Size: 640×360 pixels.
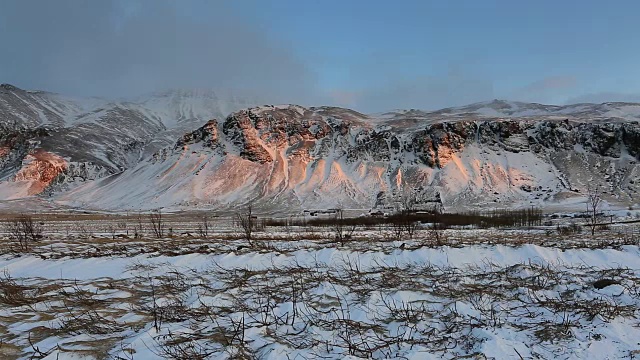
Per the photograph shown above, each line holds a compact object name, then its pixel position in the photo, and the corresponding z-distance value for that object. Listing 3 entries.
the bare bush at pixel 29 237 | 16.47
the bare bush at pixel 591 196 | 75.25
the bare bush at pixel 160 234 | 24.29
